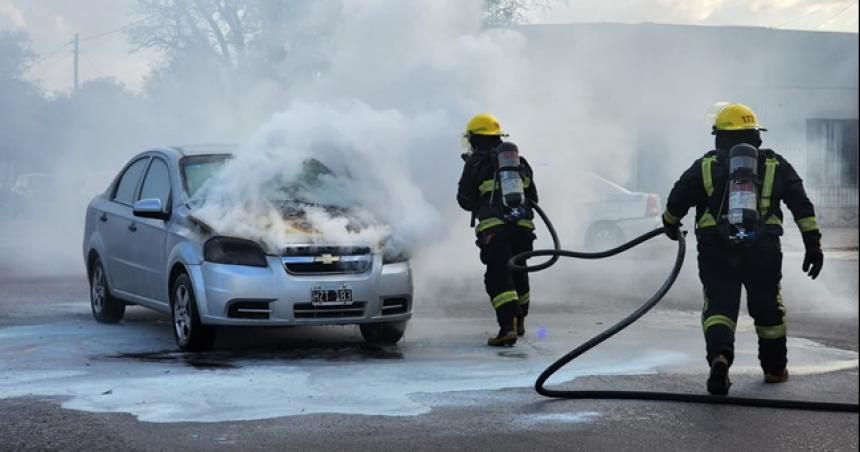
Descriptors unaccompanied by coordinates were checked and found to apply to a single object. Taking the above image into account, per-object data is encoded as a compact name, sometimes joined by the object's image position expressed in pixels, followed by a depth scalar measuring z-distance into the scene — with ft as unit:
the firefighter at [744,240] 22.63
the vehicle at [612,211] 57.82
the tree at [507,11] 51.20
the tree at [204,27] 57.93
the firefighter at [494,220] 27.94
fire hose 20.31
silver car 25.52
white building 62.49
